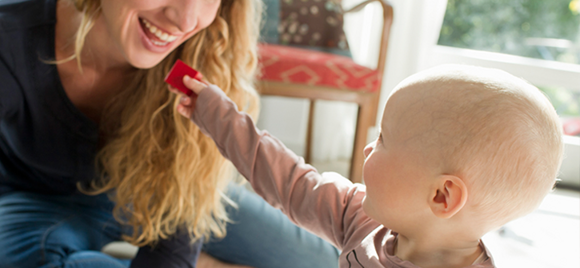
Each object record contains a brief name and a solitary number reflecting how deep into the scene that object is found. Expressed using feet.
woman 3.17
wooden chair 6.31
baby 1.86
